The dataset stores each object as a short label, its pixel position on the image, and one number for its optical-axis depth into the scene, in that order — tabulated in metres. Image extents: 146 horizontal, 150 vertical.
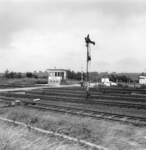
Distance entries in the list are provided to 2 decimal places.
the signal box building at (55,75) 35.92
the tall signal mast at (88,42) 14.38
